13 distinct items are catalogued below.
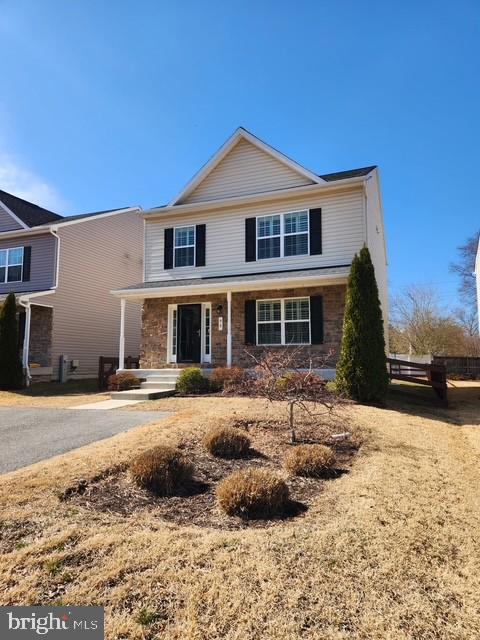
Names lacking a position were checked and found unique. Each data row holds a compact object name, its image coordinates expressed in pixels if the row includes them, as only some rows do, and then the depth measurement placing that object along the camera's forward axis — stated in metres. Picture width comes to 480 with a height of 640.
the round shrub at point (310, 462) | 5.04
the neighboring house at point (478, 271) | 21.66
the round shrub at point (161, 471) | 4.53
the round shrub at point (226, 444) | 5.80
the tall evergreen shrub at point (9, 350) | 14.80
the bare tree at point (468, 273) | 36.25
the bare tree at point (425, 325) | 31.83
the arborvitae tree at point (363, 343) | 9.89
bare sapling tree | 6.68
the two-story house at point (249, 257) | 12.97
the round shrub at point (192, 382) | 11.83
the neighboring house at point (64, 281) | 17.75
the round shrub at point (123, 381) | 13.23
